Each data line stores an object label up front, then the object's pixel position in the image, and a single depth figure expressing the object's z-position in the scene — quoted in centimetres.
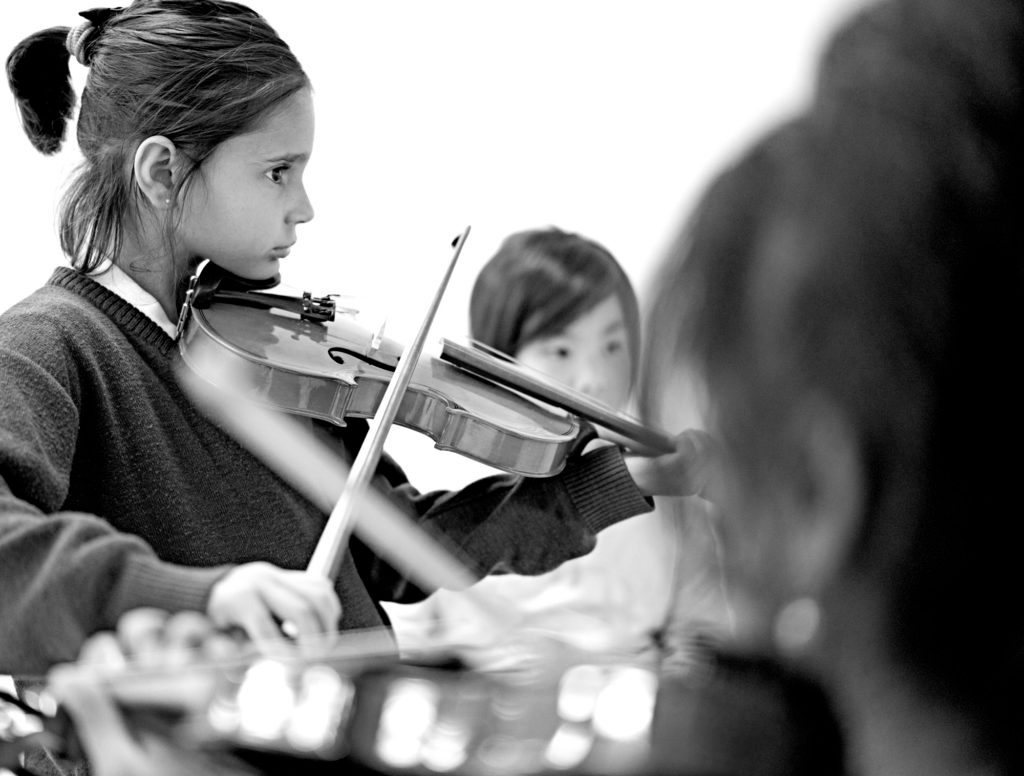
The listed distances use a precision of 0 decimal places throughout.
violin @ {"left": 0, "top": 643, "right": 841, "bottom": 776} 132
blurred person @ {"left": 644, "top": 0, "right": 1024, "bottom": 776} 126
